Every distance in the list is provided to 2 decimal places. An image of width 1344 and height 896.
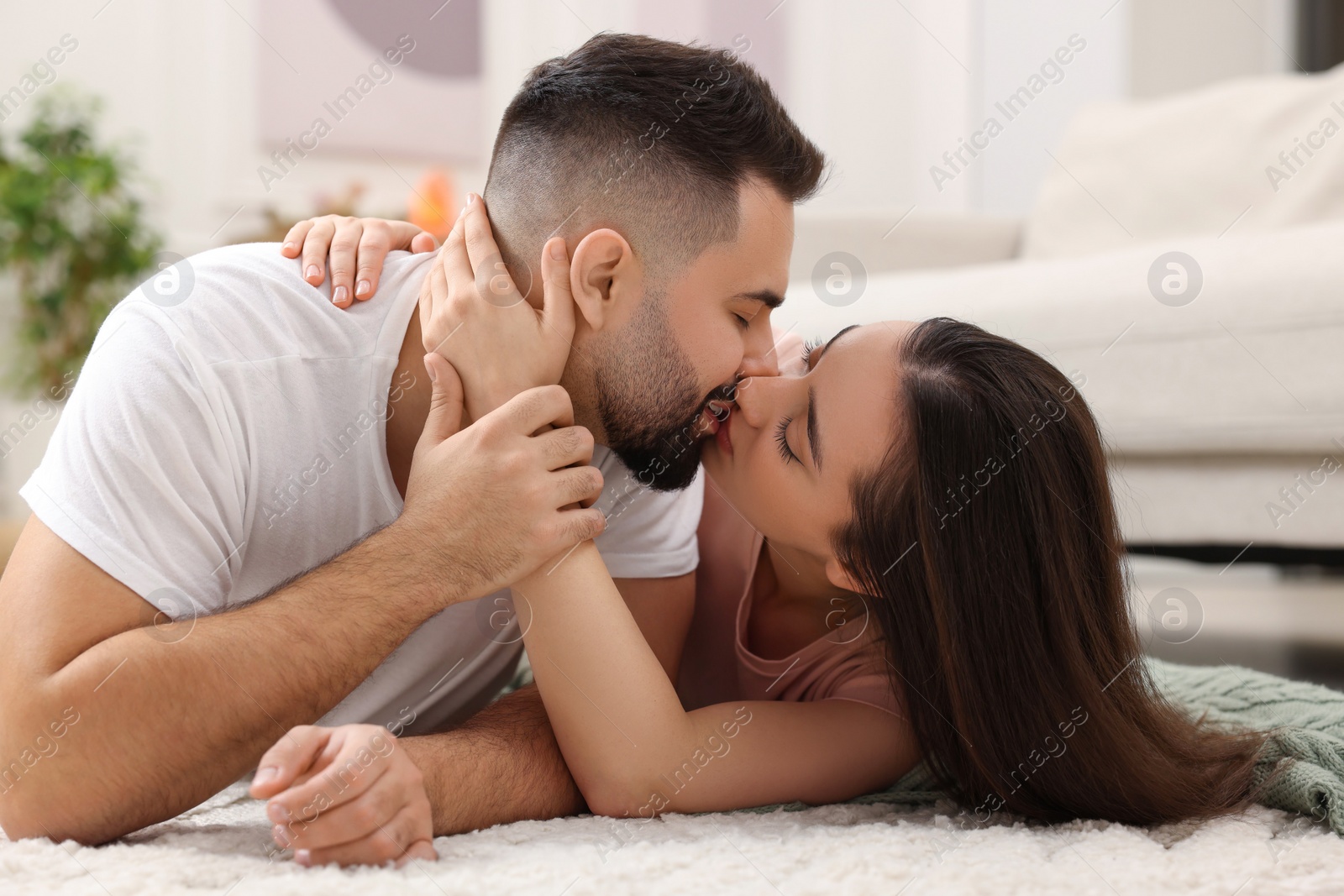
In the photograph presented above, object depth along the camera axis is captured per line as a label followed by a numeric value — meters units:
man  0.88
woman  1.04
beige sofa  1.56
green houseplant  3.38
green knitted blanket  1.06
